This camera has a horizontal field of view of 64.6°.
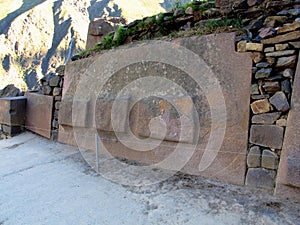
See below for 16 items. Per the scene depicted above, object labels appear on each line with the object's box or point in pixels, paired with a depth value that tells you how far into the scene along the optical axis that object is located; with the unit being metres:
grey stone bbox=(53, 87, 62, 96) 3.95
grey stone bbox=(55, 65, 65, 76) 4.00
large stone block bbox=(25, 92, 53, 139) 4.02
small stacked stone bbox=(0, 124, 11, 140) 4.44
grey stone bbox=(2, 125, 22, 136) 4.34
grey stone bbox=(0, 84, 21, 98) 5.06
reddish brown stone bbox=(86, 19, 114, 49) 4.60
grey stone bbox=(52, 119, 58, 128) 3.93
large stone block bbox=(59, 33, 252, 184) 2.12
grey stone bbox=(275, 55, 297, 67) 1.90
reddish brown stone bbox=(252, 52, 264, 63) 2.05
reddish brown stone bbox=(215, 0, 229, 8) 2.58
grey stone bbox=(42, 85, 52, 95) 4.11
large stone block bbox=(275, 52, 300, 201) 1.75
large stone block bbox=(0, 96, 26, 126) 4.31
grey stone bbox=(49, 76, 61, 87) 4.00
